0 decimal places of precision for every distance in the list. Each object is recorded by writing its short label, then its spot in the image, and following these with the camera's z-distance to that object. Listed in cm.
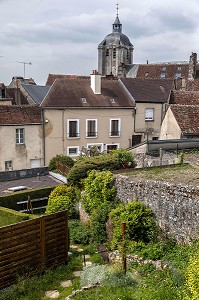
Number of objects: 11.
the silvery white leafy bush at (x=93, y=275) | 775
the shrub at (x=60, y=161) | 2088
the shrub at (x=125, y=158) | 1421
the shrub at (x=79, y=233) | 1104
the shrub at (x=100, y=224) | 1068
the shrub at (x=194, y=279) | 447
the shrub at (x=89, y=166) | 1310
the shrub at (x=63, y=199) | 1301
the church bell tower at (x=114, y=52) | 6925
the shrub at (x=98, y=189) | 1140
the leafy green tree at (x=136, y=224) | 943
